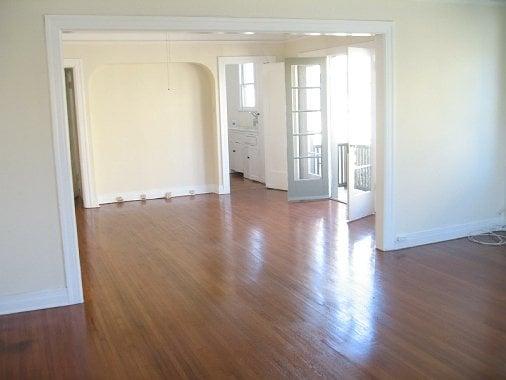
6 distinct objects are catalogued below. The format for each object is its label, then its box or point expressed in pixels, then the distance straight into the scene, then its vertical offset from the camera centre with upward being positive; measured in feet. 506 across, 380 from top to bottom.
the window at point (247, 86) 34.45 +1.79
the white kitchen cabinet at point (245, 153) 33.50 -2.41
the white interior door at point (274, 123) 28.86 -0.51
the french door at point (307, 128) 26.30 -0.77
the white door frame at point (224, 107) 28.76 +0.44
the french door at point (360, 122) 22.31 -0.50
